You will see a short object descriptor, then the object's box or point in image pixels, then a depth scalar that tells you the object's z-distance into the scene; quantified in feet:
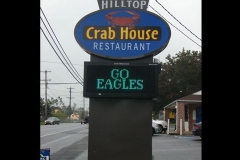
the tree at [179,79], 149.38
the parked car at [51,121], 196.71
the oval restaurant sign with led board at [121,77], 24.81
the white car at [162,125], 97.00
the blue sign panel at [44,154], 22.01
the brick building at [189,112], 93.35
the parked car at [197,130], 67.36
